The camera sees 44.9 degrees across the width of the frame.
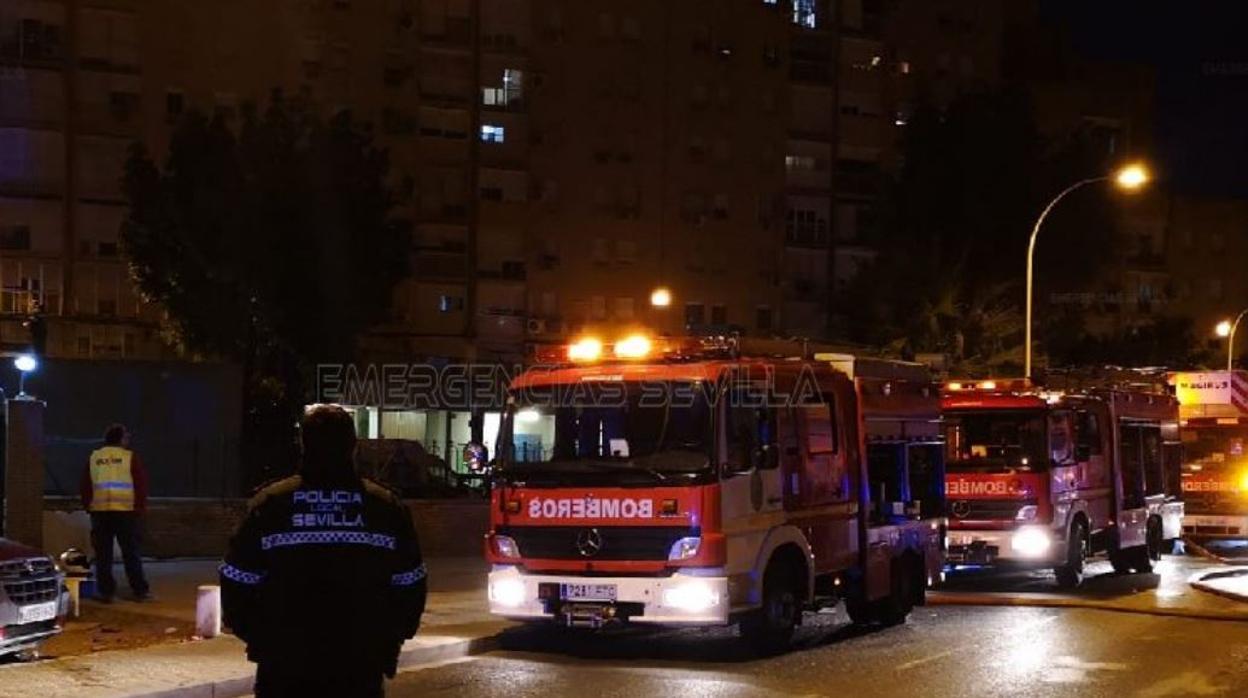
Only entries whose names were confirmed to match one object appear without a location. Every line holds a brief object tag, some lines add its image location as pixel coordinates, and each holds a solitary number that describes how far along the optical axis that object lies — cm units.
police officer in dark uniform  508
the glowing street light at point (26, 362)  1853
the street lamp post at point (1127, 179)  2684
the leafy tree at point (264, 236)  3847
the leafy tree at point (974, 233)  4275
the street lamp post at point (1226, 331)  4780
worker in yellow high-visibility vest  1602
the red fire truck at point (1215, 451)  2972
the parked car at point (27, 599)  1166
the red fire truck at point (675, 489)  1277
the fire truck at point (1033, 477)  1972
